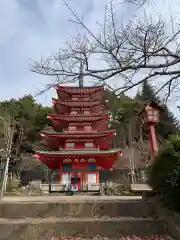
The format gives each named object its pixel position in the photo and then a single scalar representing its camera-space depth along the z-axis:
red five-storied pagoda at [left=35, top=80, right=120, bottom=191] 14.03
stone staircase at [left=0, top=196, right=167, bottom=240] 3.25
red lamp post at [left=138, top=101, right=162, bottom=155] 8.38
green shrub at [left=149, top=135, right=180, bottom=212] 3.29
